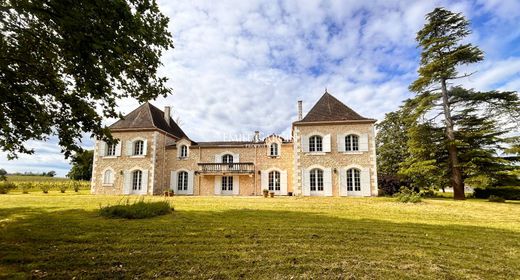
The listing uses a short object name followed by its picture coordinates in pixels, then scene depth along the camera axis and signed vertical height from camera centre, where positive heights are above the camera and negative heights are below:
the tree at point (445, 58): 15.68 +7.14
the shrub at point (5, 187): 17.77 -0.87
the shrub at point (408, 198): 12.15 -1.09
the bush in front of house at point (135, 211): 6.95 -0.99
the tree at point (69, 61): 4.82 +2.37
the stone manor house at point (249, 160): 17.52 +1.06
